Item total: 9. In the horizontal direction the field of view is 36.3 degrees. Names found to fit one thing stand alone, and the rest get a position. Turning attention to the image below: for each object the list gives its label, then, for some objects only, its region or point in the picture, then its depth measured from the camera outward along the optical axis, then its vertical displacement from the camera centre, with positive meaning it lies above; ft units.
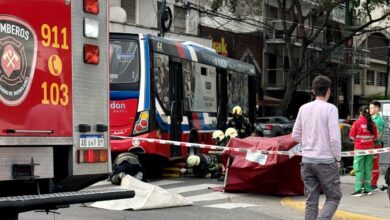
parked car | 93.20 -3.63
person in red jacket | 36.60 -2.68
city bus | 42.14 +0.87
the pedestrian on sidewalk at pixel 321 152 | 21.34 -1.70
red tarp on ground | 34.35 -3.92
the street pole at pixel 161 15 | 77.12 +12.01
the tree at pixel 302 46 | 112.78 +11.83
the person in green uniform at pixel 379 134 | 38.50 -1.96
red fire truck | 15.57 +0.14
